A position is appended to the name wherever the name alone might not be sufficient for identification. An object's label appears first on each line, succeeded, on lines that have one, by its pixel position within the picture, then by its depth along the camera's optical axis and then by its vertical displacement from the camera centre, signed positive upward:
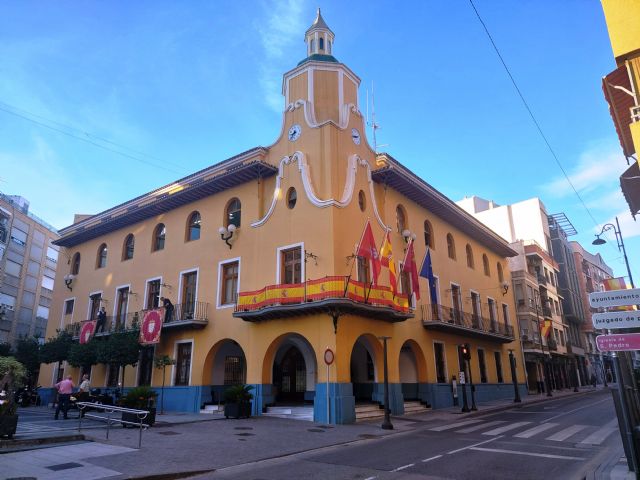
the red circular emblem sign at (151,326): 20.94 +2.50
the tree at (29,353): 28.94 +1.90
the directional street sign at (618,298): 8.00 +1.29
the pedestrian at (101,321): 26.66 +3.51
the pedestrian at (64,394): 17.81 -0.42
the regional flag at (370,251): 18.45 +5.03
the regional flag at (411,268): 21.73 +5.02
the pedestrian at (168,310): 23.75 +3.64
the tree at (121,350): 22.34 +1.56
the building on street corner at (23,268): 49.25 +13.07
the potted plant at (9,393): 11.14 -0.21
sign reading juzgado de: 7.70 +0.89
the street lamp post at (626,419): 7.74 -0.81
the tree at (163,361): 21.38 +0.92
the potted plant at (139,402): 15.14 -0.70
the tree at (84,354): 24.23 +1.49
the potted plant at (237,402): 18.33 -0.88
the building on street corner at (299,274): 19.16 +5.31
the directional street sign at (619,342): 7.64 +0.50
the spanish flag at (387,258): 19.86 +5.08
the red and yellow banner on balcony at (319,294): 17.73 +3.36
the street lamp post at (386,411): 16.12 -1.19
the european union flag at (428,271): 22.97 +5.15
